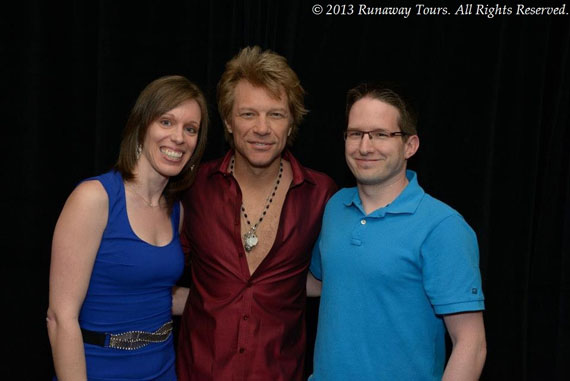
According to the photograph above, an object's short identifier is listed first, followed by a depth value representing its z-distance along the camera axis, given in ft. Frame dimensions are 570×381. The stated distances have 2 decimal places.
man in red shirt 6.40
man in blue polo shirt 5.07
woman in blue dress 5.23
